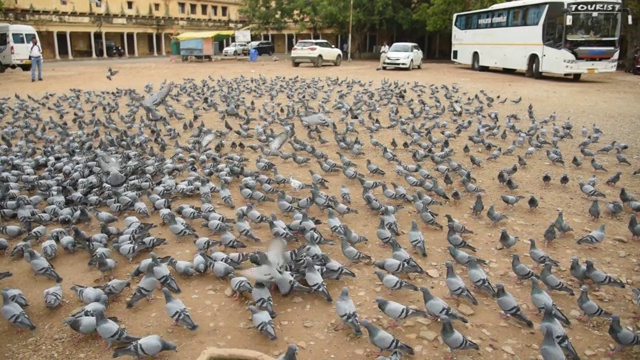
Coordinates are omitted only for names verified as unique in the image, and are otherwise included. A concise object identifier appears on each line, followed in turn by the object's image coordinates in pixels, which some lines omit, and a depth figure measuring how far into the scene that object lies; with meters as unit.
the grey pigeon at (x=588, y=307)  3.71
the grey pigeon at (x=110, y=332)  3.45
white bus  18.06
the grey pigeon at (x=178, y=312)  3.65
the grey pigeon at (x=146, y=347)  3.29
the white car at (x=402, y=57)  25.08
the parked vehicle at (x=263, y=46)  45.86
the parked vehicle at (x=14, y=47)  24.78
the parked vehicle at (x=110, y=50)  48.34
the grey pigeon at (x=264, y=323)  3.56
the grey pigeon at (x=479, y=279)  4.07
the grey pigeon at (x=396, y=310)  3.67
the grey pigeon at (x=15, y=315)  3.68
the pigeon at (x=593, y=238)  5.01
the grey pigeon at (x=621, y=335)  3.38
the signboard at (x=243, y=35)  40.53
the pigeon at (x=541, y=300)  3.71
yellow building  42.69
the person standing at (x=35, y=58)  19.36
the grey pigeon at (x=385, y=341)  3.36
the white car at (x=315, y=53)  27.50
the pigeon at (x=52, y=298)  4.00
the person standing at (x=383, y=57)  25.49
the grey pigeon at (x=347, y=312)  3.65
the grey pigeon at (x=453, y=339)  3.32
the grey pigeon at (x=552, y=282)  4.07
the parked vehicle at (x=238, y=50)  41.19
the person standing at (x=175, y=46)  40.54
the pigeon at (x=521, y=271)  4.30
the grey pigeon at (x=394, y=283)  4.06
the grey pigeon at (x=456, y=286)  3.98
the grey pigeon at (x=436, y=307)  3.72
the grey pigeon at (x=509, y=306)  3.68
